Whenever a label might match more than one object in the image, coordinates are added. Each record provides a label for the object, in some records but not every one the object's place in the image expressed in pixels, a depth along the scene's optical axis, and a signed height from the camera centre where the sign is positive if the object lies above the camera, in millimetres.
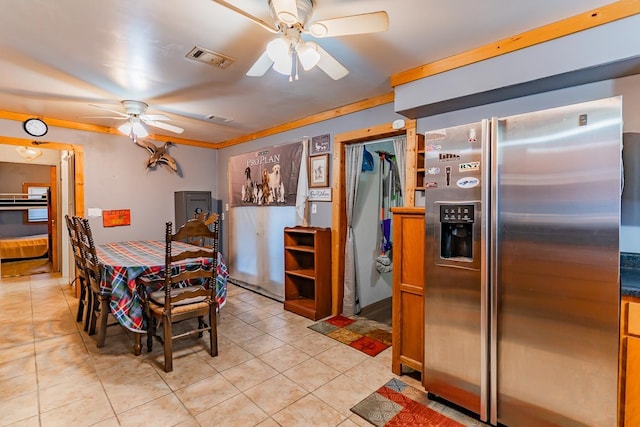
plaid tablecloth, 2586 -595
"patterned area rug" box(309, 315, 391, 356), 2907 -1285
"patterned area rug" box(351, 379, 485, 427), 1885 -1307
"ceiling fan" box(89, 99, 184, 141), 3348 +1011
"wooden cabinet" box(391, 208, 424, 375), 2275 -612
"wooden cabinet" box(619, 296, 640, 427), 1474 -745
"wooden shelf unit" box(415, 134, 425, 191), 2788 +433
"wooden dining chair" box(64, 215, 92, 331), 3168 -701
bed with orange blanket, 6492 -785
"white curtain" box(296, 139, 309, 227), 4004 +240
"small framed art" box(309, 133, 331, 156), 3767 +795
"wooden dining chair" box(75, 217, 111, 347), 2729 -701
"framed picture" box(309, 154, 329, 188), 3758 +466
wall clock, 3902 +1072
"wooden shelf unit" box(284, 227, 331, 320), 3590 -778
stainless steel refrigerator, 1481 -321
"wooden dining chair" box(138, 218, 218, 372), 2430 -739
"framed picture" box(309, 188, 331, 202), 3773 +170
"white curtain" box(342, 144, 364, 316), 3621 -178
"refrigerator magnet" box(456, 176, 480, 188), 1842 +153
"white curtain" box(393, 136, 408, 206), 3156 +571
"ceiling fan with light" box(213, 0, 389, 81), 1507 +929
